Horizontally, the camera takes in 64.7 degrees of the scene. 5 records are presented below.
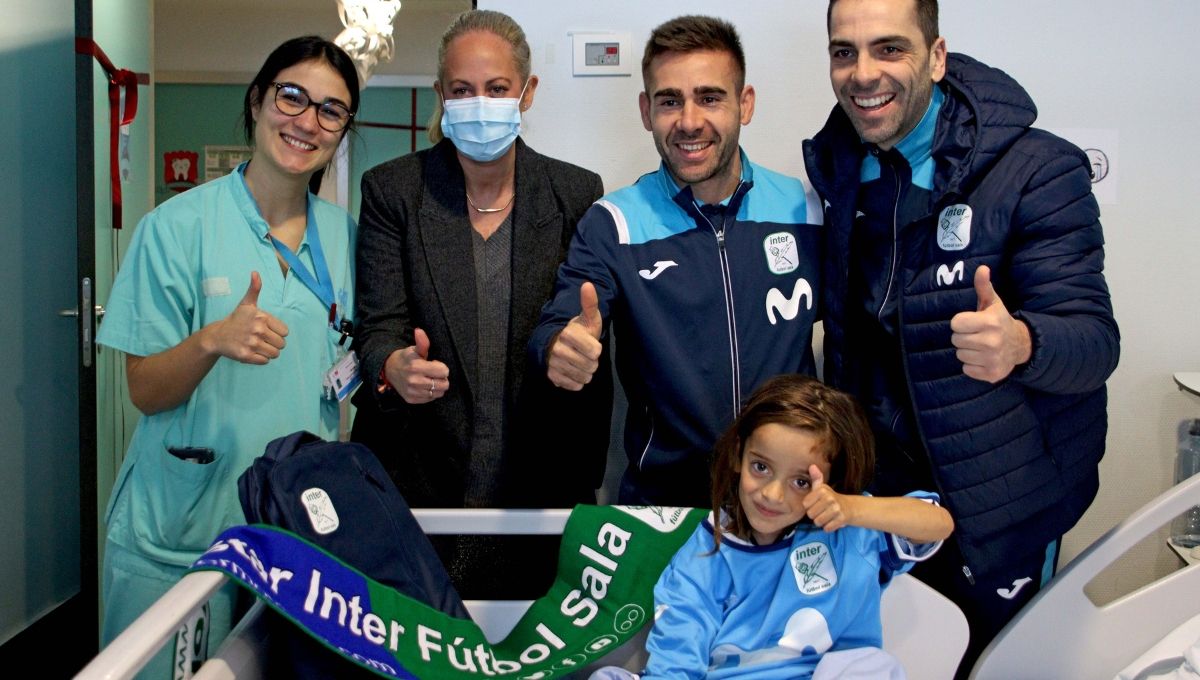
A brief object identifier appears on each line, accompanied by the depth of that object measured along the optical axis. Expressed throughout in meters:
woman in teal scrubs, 1.96
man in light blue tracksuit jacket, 2.04
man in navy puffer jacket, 1.82
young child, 1.73
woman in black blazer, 2.14
